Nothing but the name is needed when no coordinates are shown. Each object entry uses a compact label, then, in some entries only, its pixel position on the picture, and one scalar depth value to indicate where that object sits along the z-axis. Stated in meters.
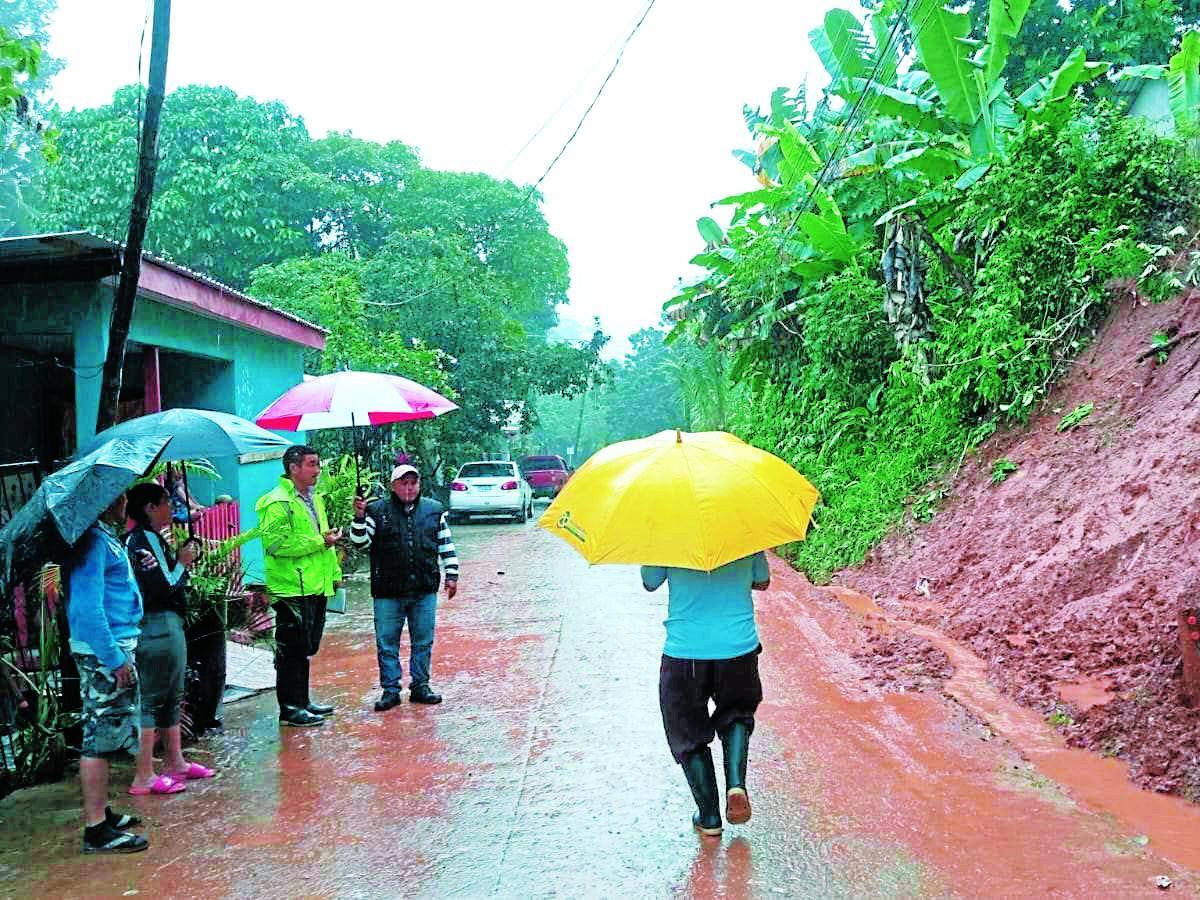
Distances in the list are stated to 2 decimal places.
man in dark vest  6.99
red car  34.00
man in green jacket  6.59
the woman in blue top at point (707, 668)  4.60
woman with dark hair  5.43
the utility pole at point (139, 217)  6.34
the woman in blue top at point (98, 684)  4.70
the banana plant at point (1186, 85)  11.80
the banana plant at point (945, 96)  12.70
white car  24.25
